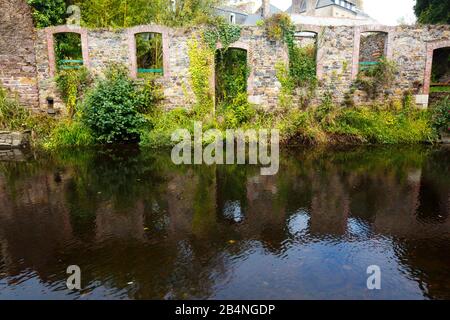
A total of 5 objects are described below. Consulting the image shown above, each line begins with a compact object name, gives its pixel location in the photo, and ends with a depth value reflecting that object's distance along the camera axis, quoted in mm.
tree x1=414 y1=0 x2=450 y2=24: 16203
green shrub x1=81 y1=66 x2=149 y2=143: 11438
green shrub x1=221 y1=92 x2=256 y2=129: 12211
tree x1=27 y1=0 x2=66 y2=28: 12663
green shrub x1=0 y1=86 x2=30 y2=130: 12016
